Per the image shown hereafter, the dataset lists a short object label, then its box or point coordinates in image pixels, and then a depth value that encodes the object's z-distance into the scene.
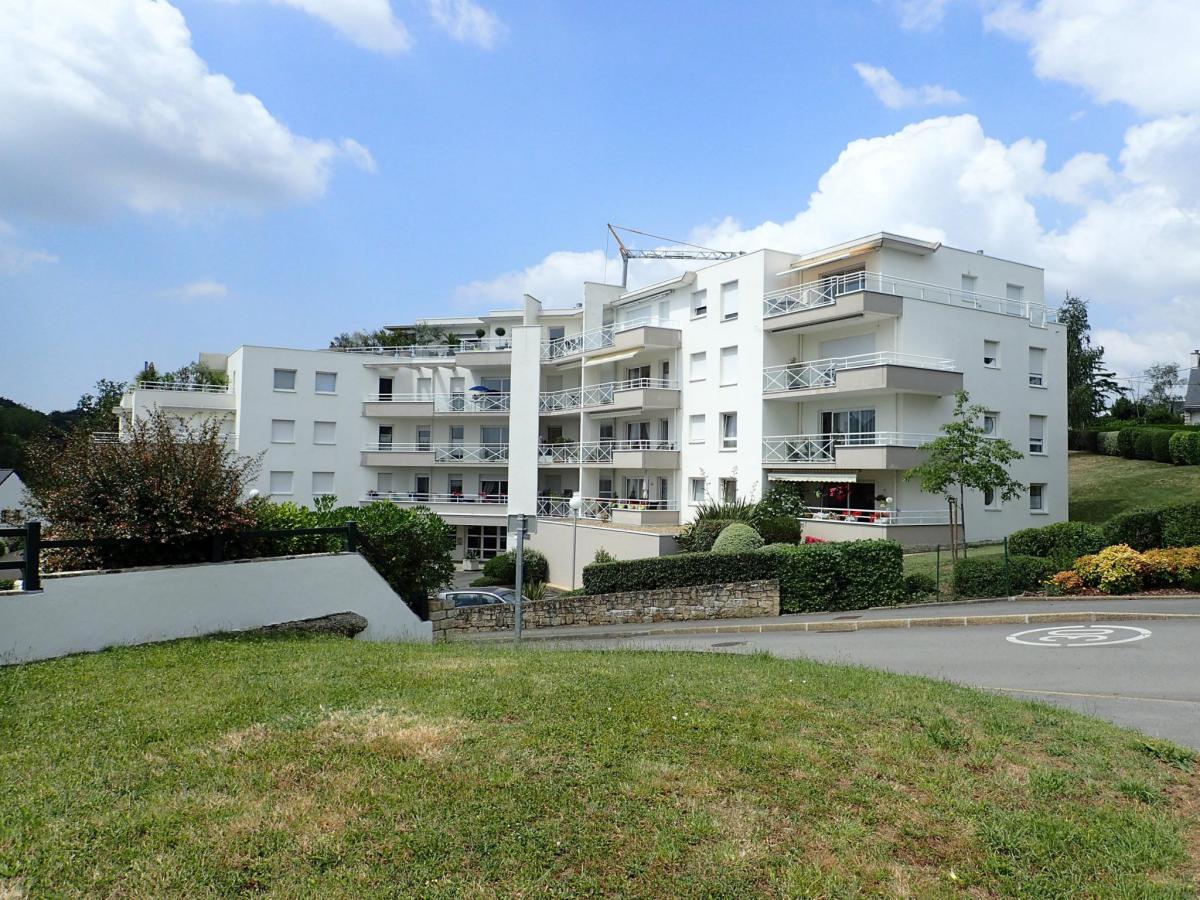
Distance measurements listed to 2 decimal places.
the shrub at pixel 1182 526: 19.22
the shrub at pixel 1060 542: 20.06
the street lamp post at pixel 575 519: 30.77
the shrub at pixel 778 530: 29.44
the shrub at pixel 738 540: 26.75
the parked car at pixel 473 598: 23.30
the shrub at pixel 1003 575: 19.86
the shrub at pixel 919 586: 21.23
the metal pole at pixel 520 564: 13.42
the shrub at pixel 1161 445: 41.78
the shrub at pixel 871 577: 20.98
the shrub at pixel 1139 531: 19.88
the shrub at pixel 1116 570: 18.27
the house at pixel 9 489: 53.31
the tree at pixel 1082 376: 53.84
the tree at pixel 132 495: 10.73
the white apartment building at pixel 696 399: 31.09
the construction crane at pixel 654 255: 62.16
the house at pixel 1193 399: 69.62
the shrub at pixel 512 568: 37.50
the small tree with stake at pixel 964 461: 22.41
